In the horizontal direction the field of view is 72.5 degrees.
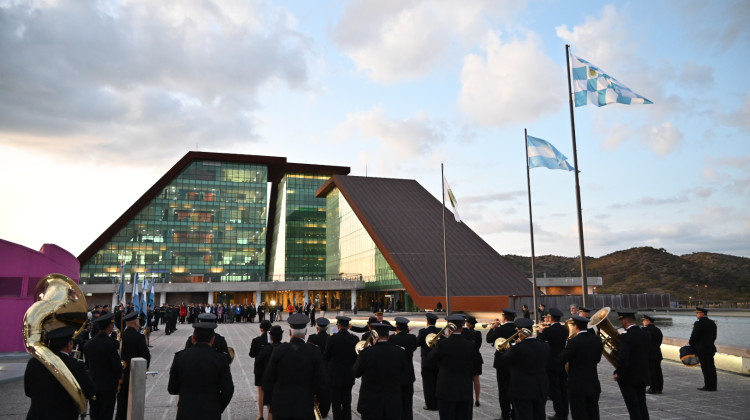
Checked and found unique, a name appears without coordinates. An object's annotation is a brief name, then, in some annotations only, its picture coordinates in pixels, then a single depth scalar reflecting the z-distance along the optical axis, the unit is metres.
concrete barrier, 12.95
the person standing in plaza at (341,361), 7.93
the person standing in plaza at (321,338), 8.58
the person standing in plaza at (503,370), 8.66
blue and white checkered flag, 15.70
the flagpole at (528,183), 23.44
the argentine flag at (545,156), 21.62
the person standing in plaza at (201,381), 5.21
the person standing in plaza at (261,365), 8.04
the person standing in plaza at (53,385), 4.82
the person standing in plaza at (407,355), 7.97
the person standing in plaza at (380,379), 6.12
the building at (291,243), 54.22
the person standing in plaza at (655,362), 10.77
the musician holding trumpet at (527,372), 7.19
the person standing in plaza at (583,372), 7.48
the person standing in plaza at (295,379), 5.40
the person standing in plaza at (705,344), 10.98
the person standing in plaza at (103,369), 7.14
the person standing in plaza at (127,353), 8.16
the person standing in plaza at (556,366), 8.97
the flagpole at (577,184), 14.57
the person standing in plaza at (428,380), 9.28
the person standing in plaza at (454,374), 7.05
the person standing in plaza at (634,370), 7.85
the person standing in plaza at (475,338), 9.02
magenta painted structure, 18.52
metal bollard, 5.84
